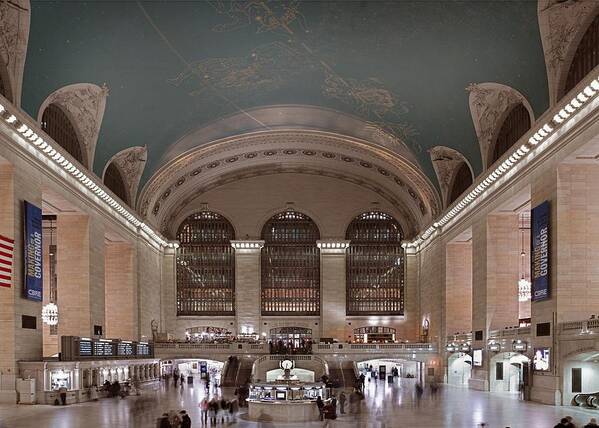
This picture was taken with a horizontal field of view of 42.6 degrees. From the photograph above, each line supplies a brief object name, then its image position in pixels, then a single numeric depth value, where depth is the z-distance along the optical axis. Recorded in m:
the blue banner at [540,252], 23.20
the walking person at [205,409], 17.94
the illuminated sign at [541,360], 22.69
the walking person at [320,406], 19.54
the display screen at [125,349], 31.36
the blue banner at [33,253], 22.73
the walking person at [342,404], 20.81
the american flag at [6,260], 20.73
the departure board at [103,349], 27.49
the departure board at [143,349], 35.12
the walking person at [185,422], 12.91
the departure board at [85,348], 25.45
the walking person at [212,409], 17.77
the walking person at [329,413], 18.98
